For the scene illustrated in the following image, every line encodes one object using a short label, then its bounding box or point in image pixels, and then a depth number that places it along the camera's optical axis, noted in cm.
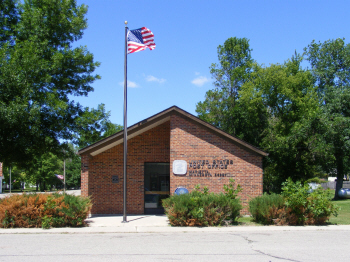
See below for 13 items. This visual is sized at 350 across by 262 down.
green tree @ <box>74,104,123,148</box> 1891
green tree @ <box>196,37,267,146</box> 3381
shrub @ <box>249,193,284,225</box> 1304
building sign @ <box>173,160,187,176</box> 1543
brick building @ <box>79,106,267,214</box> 1552
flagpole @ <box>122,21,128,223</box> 1372
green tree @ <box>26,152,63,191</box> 6444
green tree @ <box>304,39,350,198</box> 2849
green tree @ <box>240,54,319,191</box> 2838
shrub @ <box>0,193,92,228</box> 1248
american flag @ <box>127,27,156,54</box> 1460
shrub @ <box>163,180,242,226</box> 1277
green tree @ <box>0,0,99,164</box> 1568
